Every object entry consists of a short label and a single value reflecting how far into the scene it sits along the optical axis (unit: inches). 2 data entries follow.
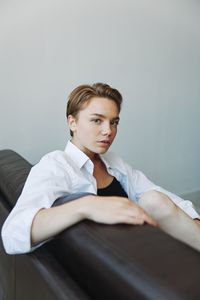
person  31.9
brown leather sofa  22.2
